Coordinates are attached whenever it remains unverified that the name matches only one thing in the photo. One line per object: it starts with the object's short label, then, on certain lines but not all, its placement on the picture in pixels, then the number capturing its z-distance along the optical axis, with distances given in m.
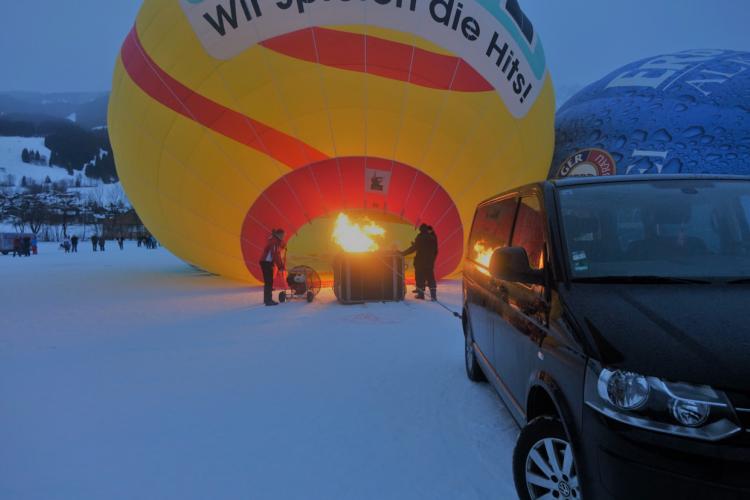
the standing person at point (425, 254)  9.29
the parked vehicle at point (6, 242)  39.42
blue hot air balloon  11.13
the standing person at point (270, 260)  9.03
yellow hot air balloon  7.92
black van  1.67
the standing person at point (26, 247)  32.74
